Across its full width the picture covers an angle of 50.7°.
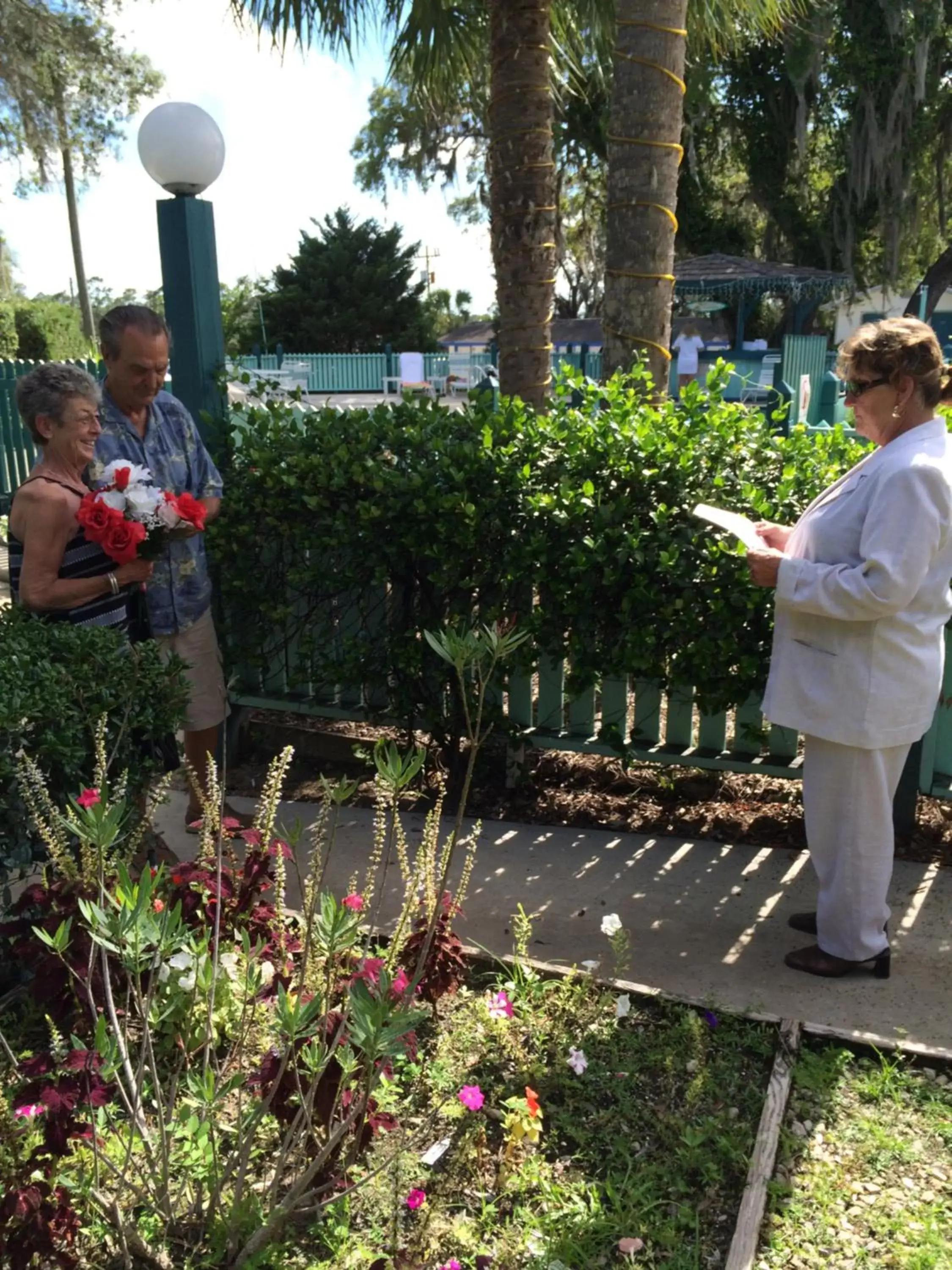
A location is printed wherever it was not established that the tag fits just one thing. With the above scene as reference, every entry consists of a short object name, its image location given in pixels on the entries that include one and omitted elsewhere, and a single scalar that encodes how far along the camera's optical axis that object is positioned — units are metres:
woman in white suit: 2.54
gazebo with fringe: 22.58
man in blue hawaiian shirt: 3.46
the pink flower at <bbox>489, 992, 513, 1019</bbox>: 2.54
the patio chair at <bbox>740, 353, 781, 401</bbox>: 15.06
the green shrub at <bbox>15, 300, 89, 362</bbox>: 26.19
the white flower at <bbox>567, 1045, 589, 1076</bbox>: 2.51
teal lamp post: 4.14
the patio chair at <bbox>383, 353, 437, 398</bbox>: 28.47
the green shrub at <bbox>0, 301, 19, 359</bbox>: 24.75
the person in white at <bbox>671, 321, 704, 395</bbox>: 16.25
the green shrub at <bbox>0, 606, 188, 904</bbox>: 2.65
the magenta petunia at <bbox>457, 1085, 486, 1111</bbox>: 2.12
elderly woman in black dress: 3.07
